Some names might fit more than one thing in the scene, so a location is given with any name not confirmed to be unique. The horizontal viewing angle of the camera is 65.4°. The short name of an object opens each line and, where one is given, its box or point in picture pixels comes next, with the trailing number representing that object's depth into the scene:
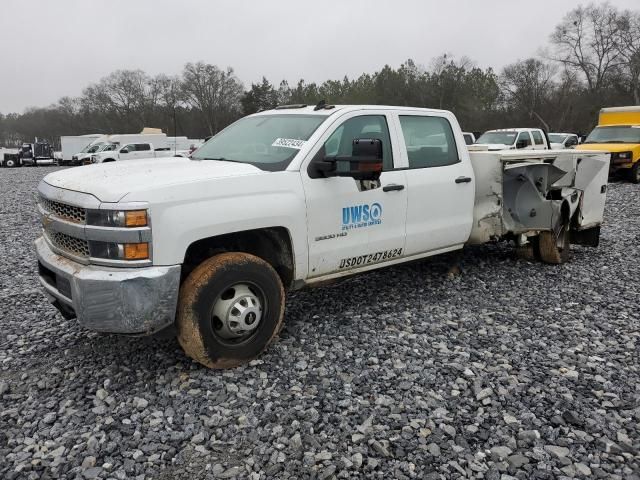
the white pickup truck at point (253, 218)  3.17
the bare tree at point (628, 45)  53.19
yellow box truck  15.40
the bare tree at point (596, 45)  57.72
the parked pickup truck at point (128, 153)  30.27
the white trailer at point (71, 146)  42.50
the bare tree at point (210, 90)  72.50
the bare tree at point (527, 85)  53.34
